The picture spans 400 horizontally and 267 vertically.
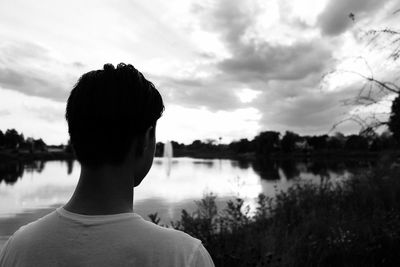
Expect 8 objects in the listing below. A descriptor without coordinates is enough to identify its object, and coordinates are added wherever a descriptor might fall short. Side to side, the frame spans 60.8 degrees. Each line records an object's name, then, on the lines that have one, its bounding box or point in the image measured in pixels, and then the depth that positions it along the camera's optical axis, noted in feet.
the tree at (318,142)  432.25
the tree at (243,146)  499.51
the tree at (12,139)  409.49
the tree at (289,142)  449.56
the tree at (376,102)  19.97
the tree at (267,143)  460.14
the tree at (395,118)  20.39
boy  3.59
